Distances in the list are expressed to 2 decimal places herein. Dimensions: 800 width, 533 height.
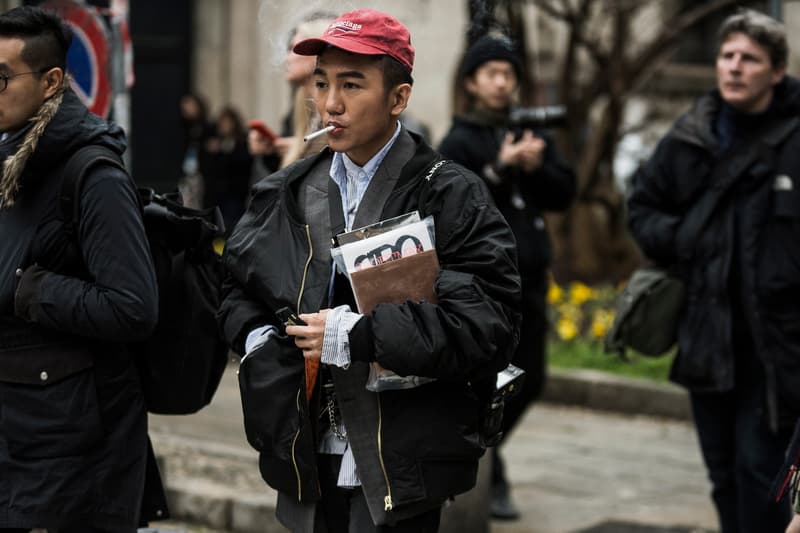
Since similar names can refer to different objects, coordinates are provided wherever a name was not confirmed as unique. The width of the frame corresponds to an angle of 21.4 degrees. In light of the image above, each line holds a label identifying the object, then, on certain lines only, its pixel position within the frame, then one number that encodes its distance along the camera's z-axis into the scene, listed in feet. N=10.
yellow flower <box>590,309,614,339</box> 51.31
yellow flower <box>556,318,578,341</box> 51.96
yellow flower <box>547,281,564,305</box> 54.11
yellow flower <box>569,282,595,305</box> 53.74
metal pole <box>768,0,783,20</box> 35.00
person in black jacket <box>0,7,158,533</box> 18.30
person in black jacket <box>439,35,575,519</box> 31.10
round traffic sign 31.99
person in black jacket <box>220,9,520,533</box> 16.23
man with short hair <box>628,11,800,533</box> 25.05
